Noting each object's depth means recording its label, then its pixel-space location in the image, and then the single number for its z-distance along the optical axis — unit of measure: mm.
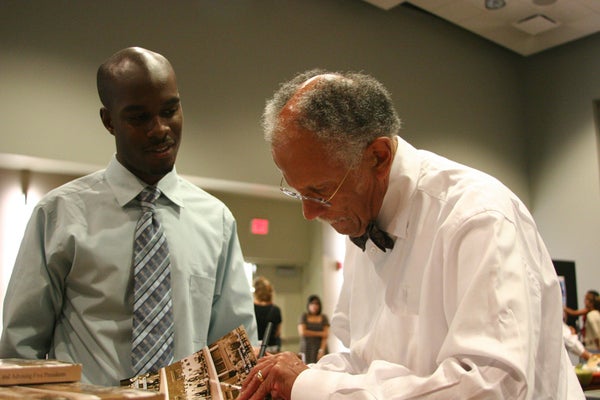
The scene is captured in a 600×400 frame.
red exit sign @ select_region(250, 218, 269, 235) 6662
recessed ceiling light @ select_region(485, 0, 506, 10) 6211
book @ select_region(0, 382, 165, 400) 726
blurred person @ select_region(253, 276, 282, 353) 5711
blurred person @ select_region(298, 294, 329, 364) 6648
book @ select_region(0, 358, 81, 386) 836
